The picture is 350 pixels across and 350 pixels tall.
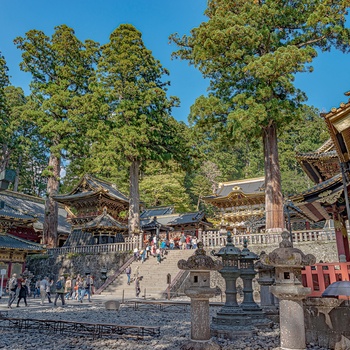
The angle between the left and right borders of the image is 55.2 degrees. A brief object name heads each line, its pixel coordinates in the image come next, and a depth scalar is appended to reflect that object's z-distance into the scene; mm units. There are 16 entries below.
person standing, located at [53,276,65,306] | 14725
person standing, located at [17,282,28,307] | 14175
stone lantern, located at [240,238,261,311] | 9289
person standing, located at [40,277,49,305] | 15875
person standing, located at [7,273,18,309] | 13794
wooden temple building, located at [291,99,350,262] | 5891
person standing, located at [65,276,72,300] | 19172
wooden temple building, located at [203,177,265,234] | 33062
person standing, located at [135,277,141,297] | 17292
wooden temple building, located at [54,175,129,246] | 26734
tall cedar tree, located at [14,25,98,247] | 25516
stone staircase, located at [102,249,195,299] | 17672
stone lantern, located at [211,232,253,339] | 7703
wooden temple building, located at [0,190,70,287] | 21047
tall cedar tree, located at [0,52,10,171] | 24617
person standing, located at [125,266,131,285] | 19422
